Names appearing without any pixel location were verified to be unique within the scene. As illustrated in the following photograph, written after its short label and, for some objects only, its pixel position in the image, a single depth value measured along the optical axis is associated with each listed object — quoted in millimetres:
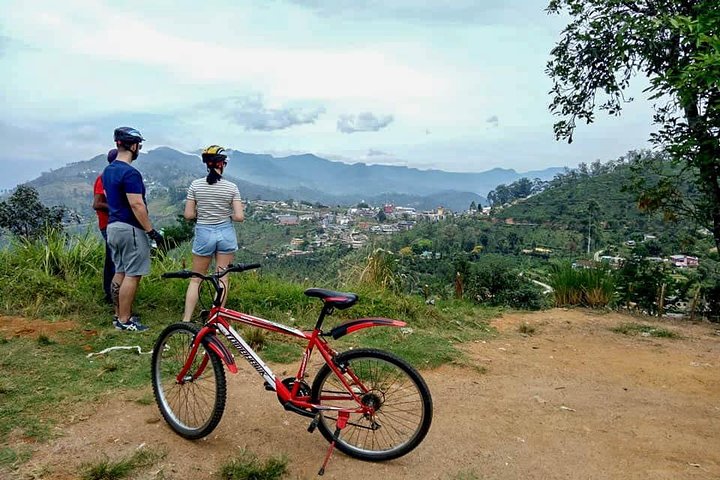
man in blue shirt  4543
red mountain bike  2775
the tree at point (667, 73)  4289
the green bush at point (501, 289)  7746
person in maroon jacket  5027
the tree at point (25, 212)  8664
